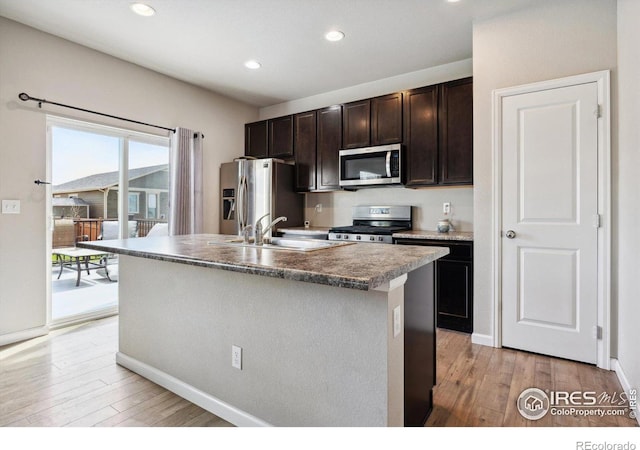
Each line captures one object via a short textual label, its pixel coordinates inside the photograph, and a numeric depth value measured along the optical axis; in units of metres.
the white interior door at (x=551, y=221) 2.42
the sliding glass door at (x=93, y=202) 3.27
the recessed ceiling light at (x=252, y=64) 3.65
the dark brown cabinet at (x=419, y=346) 1.51
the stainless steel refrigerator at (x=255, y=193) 4.27
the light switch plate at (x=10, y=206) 2.83
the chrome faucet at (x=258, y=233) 2.15
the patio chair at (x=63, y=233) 3.28
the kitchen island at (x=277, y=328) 1.31
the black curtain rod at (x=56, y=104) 2.90
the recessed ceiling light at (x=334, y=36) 3.04
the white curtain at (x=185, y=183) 4.04
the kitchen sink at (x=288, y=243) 2.06
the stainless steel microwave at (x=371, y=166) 3.61
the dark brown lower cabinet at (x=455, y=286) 3.00
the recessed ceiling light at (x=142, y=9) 2.62
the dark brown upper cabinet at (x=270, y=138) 4.58
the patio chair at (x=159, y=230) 4.09
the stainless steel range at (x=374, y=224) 3.52
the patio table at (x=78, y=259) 3.38
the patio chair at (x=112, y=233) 3.67
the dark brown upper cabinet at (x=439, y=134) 3.22
